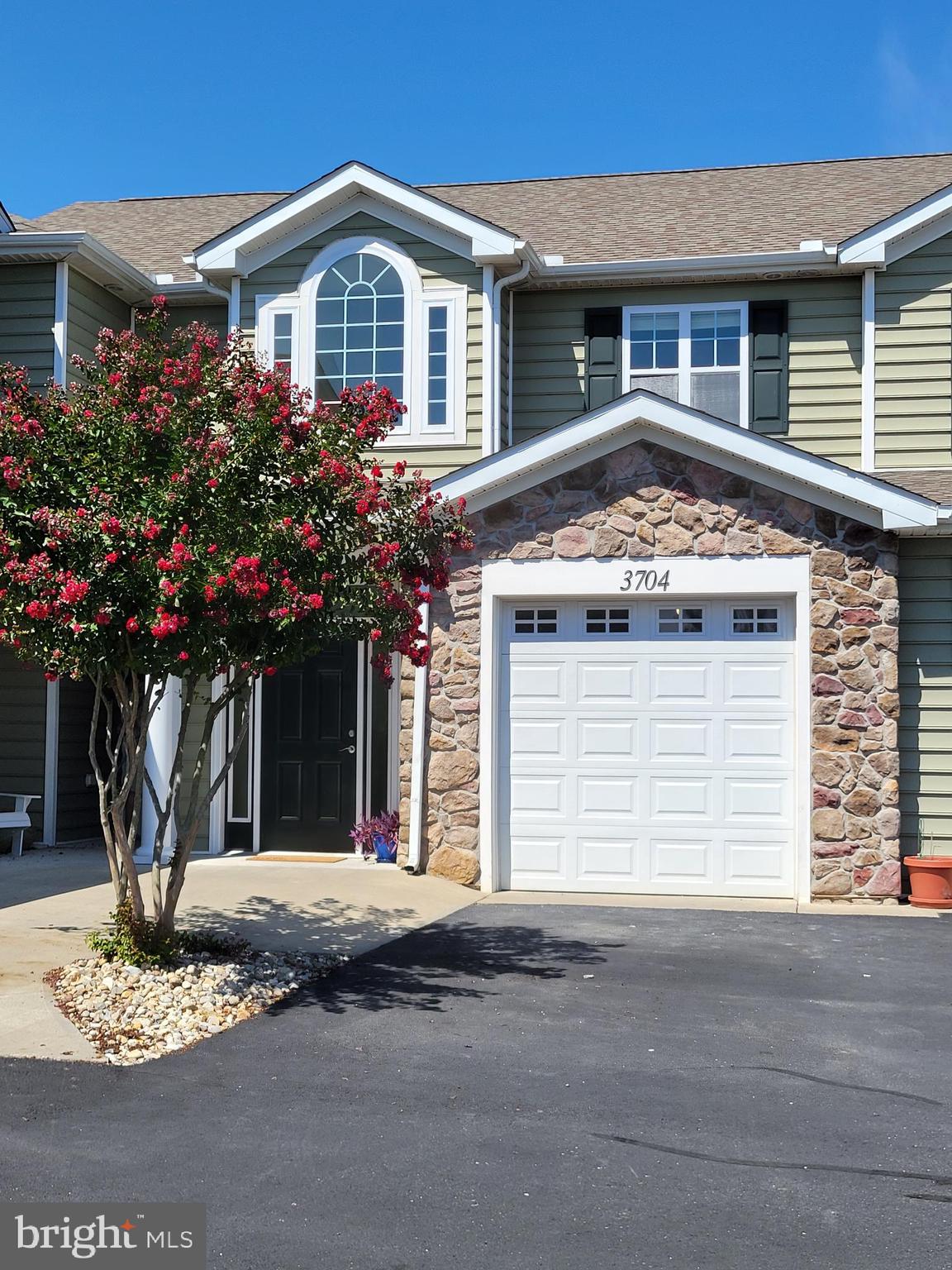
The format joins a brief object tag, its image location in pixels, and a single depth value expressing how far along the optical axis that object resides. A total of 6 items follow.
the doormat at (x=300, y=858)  12.71
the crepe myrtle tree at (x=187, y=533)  7.18
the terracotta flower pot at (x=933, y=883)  10.88
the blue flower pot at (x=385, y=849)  12.51
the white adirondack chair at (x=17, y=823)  13.02
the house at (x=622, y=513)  11.16
